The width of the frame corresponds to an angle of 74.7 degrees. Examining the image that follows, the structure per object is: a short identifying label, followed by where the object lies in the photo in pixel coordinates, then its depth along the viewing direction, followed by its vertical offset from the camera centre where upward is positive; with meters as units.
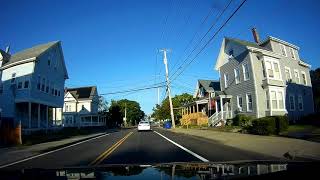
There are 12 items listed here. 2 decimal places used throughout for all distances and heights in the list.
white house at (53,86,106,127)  44.82 +0.79
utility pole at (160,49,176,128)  31.62 +5.13
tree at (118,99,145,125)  82.42 -0.08
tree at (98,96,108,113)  51.48 +1.15
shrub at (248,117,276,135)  13.72 -1.41
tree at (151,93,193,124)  52.45 +0.90
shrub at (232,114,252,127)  19.51 -1.40
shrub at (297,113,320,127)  18.89 -1.55
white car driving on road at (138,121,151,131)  28.66 -2.51
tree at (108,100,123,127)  55.00 -1.75
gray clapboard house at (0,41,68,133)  21.79 +3.17
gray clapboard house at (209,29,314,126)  20.90 +2.62
